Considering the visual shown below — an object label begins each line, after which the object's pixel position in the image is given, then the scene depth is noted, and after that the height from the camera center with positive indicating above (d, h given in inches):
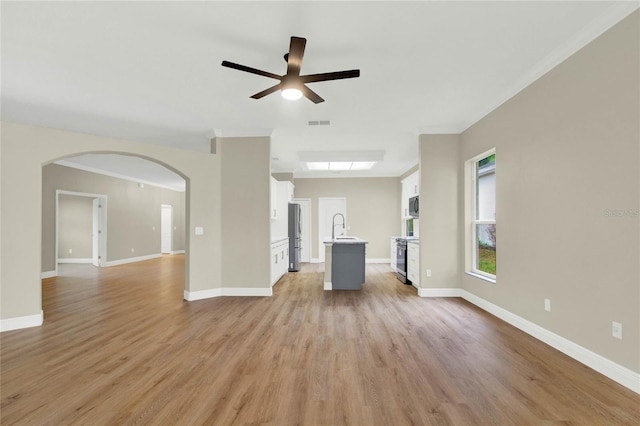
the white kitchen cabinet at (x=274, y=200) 230.4 +13.8
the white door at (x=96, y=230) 335.6 -16.0
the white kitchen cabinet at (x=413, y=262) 204.9 -35.4
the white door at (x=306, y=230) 362.6 -17.7
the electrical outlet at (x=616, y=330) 85.9 -35.1
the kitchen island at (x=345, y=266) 211.5 -37.2
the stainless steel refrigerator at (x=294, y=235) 281.9 -18.9
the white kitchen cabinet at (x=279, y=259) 210.8 -35.7
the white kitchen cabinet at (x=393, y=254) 303.2 -41.7
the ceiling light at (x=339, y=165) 272.3 +52.3
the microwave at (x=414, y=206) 242.8 +8.1
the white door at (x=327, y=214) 366.3 +2.6
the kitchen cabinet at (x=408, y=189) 292.4 +29.0
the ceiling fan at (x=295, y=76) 89.1 +48.7
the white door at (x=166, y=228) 482.9 -18.9
